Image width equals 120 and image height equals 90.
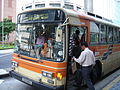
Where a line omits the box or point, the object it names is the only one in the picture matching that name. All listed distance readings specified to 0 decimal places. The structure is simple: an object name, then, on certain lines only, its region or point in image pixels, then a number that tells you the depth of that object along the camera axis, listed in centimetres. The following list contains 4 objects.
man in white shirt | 293
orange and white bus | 274
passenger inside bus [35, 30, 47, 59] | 297
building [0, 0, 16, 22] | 3025
